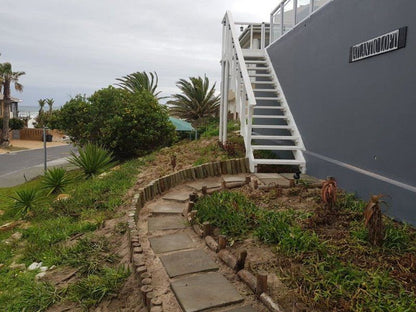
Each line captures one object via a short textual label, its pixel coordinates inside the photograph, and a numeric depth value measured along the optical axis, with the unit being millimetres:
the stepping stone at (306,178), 4889
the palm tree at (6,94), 25828
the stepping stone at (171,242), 3132
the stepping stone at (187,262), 2676
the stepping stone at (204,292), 2191
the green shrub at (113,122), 12391
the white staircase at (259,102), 5781
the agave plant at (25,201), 5711
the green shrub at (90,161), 7410
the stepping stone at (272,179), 4848
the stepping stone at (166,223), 3645
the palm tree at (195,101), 21750
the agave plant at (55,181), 6836
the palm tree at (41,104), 39188
